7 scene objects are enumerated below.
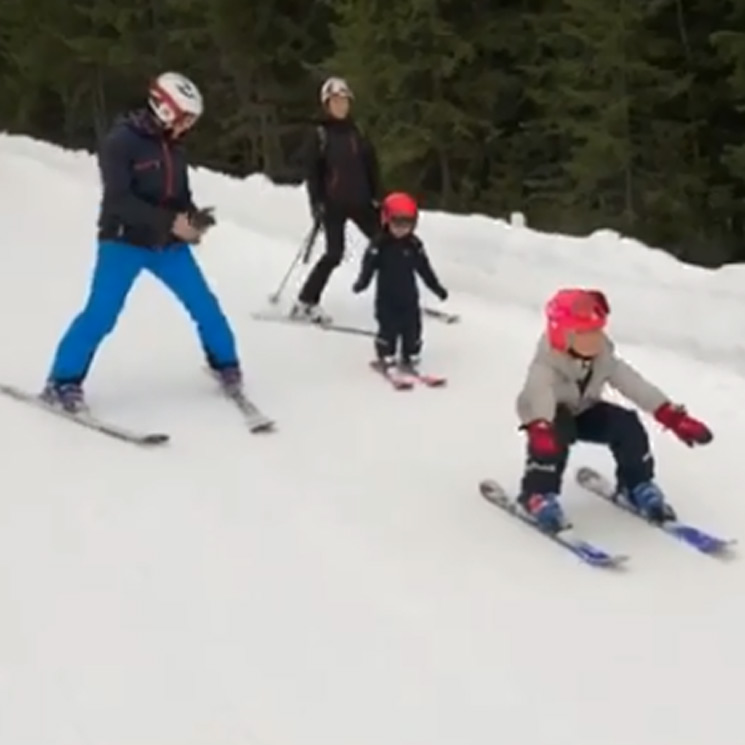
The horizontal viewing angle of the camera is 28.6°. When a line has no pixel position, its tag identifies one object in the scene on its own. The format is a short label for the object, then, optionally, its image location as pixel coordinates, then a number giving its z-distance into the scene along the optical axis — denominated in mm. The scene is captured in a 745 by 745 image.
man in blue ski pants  6969
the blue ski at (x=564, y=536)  5438
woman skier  9102
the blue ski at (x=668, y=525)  5539
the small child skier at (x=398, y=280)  8016
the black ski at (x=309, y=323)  9109
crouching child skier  5648
